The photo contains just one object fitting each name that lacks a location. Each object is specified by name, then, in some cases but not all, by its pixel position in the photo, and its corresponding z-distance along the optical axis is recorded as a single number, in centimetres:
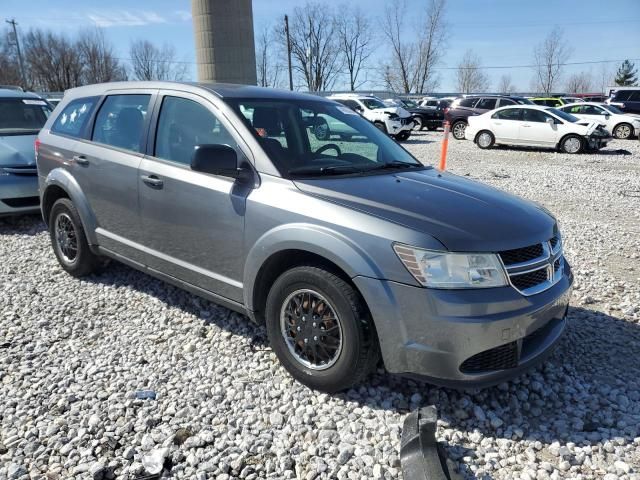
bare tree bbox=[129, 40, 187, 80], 6962
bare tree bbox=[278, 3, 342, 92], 7100
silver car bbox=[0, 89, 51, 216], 654
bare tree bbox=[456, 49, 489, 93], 8244
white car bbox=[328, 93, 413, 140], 2030
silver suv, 260
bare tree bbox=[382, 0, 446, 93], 6538
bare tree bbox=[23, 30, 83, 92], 6575
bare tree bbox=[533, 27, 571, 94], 7462
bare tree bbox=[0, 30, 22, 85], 6212
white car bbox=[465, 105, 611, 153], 1659
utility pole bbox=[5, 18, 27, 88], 4843
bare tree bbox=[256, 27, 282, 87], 6462
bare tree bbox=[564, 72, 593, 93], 8855
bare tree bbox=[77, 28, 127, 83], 6725
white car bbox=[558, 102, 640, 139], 2052
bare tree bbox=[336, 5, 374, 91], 7475
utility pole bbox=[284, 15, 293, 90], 5238
